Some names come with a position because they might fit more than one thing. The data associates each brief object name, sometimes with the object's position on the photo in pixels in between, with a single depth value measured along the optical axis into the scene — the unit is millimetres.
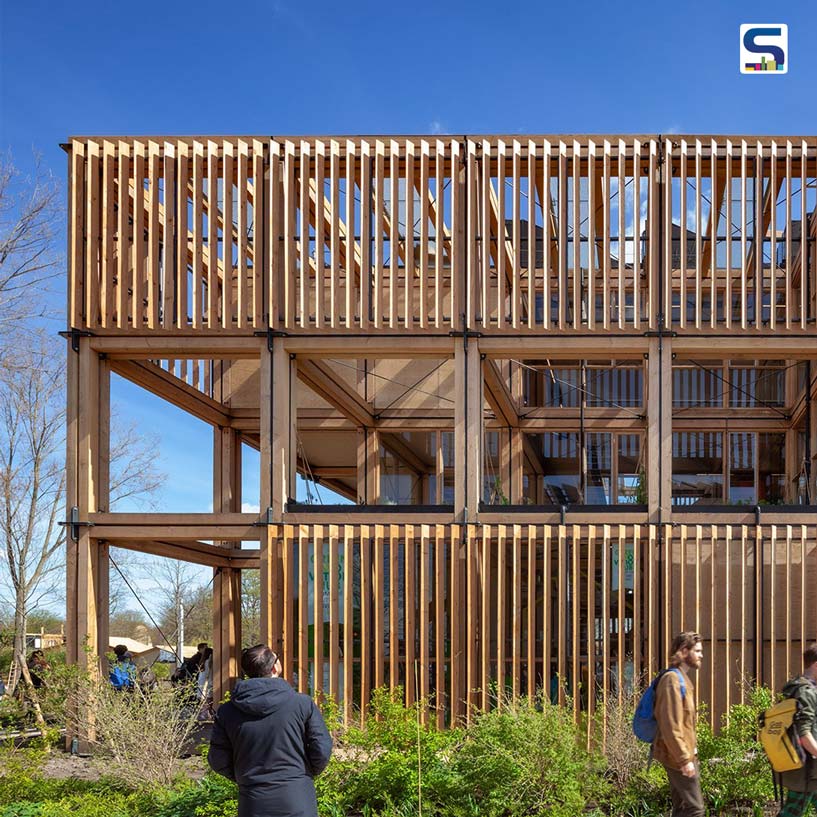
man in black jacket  5926
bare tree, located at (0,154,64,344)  21531
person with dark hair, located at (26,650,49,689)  16250
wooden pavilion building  13336
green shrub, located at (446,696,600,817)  8516
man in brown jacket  6715
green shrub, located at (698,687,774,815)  8766
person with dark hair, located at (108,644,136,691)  12039
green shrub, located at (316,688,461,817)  8703
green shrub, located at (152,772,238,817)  8289
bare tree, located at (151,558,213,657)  50625
